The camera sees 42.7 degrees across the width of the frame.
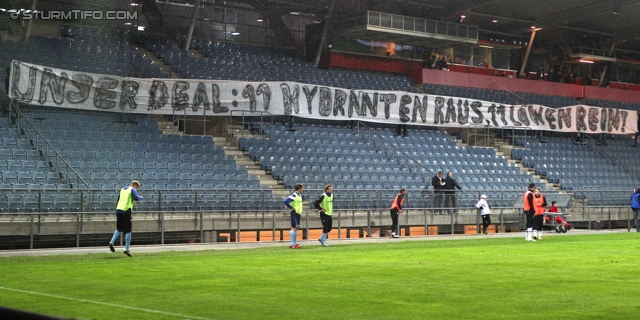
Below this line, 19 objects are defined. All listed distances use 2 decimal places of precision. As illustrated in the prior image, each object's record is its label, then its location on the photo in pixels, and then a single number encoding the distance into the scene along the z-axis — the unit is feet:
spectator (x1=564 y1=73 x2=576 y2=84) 175.63
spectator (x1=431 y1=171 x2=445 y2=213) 99.86
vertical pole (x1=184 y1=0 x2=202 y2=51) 126.00
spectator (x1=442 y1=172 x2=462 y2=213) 100.89
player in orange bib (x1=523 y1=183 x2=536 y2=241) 84.33
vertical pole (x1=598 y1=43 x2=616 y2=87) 183.42
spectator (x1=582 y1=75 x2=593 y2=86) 179.27
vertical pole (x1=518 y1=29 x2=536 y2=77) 167.19
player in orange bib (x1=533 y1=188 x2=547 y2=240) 86.69
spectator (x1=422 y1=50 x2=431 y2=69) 152.46
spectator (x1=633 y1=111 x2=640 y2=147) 158.71
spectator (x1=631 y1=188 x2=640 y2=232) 102.47
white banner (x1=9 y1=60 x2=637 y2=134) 93.15
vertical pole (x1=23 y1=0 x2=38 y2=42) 99.76
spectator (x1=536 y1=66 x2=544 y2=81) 171.94
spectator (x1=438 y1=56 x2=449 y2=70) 153.58
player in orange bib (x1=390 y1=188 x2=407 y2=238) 90.58
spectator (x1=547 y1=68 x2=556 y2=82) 174.09
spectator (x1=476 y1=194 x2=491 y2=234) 101.19
